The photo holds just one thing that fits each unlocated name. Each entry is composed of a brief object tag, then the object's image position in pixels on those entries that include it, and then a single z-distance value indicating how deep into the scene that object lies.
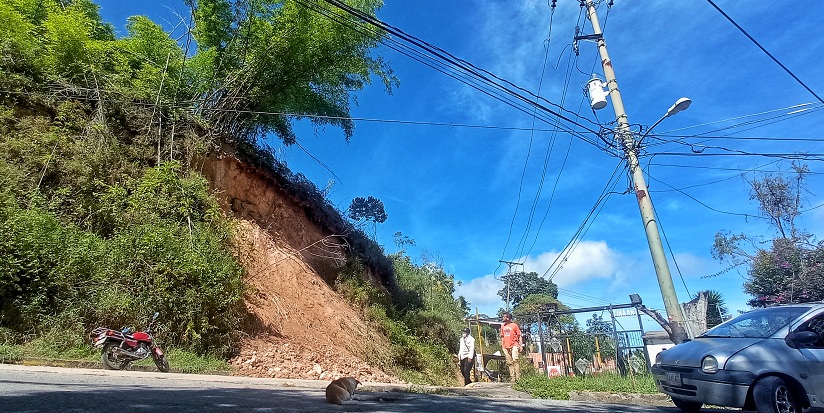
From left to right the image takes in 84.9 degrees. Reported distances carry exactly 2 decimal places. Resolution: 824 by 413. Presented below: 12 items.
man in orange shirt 11.60
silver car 5.21
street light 8.75
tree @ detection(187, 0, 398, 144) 12.81
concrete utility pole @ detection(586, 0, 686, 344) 8.15
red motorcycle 7.55
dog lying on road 4.51
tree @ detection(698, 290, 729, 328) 12.52
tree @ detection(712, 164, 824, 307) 15.26
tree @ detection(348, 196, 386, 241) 22.91
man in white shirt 12.54
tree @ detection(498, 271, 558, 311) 52.88
